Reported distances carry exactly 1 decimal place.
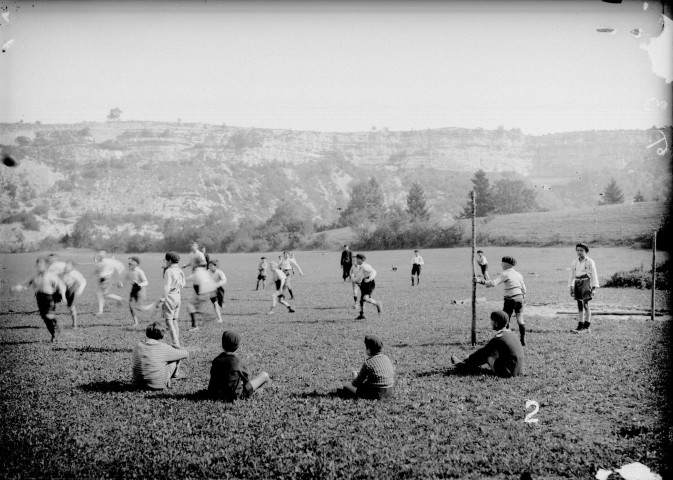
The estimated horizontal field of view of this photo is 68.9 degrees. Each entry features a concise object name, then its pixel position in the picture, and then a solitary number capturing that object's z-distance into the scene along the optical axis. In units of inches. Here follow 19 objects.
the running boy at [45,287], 488.4
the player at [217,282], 600.5
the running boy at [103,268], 484.7
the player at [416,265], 1129.4
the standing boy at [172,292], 433.4
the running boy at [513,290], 460.1
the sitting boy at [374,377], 311.7
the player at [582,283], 518.9
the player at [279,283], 711.7
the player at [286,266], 813.9
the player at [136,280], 547.2
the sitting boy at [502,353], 359.3
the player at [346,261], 1068.6
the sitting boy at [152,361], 341.4
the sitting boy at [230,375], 311.6
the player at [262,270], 1080.1
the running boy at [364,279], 627.5
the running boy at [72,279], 516.1
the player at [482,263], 990.4
